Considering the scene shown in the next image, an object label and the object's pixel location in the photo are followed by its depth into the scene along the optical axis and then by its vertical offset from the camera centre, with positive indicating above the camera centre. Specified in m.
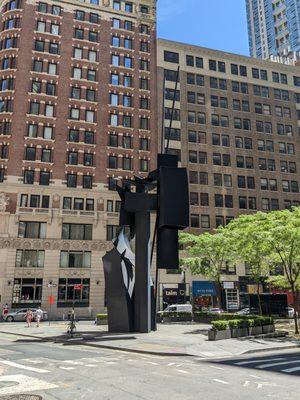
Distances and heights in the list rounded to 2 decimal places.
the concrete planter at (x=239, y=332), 24.74 -2.06
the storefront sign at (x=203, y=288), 58.56 +1.54
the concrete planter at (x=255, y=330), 25.92 -2.03
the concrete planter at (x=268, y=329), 26.78 -1.99
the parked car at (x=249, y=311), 47.94 -1.47
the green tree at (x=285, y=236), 27.62 +4.18
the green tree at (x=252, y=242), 30.00 +4.30
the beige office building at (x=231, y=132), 63.44 +27.36
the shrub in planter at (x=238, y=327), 24.80 -1.76
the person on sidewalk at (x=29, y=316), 36.67 -1.43
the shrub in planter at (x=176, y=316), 39.69 -1.66
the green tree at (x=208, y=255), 40.56 +4.44
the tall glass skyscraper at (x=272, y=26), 152.02 +111.00
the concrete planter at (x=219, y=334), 23.72 -2.08
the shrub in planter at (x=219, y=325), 24.03 -1.57
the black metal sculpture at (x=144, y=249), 26.30 +3.31
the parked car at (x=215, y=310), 43.00 -1.20
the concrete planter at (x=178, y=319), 39.66 -1.92
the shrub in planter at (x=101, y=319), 36.26 -1.70
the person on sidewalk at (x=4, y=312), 45.81 -1.29
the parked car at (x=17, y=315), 45.72 -1.63
